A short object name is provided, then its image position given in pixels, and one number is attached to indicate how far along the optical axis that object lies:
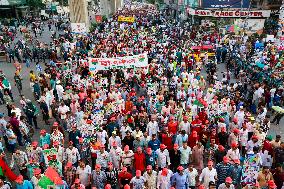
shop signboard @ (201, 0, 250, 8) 36.94
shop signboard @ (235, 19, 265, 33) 31.74
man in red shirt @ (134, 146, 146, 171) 9.38
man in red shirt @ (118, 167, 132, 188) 8.91
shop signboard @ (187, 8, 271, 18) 34.31
